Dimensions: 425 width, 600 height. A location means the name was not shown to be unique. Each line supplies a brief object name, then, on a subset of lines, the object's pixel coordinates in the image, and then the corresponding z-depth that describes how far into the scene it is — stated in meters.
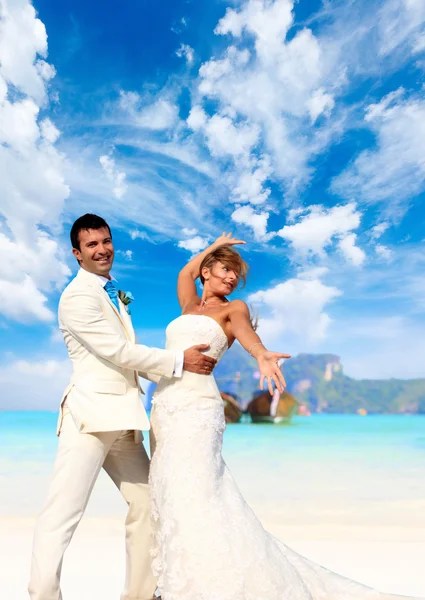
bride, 3.16
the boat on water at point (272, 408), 24.89
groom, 3.31
